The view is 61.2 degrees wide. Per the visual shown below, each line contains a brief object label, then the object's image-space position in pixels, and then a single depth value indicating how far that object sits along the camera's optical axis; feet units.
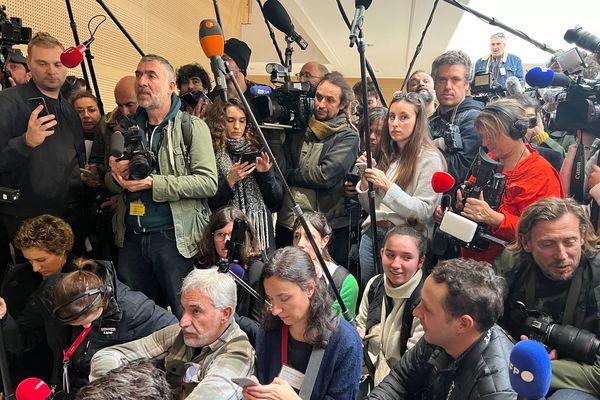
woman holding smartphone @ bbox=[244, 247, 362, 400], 4.83
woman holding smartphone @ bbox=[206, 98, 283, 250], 7.51
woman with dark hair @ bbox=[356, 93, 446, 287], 6.48
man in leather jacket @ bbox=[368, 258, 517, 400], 4.09
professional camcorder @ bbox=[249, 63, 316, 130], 7.99
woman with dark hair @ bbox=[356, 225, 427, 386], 5.69
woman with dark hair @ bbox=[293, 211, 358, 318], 6.44
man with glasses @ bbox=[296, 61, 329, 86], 9.66
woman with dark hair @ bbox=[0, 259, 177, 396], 5.68
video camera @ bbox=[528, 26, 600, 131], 5.11
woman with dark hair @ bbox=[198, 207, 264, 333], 6.37
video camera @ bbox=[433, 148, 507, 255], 5.53
